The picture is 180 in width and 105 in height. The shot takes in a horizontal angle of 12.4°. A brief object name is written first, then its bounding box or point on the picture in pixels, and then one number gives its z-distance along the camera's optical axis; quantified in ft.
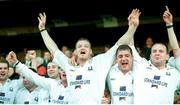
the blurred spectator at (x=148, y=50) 41.72
